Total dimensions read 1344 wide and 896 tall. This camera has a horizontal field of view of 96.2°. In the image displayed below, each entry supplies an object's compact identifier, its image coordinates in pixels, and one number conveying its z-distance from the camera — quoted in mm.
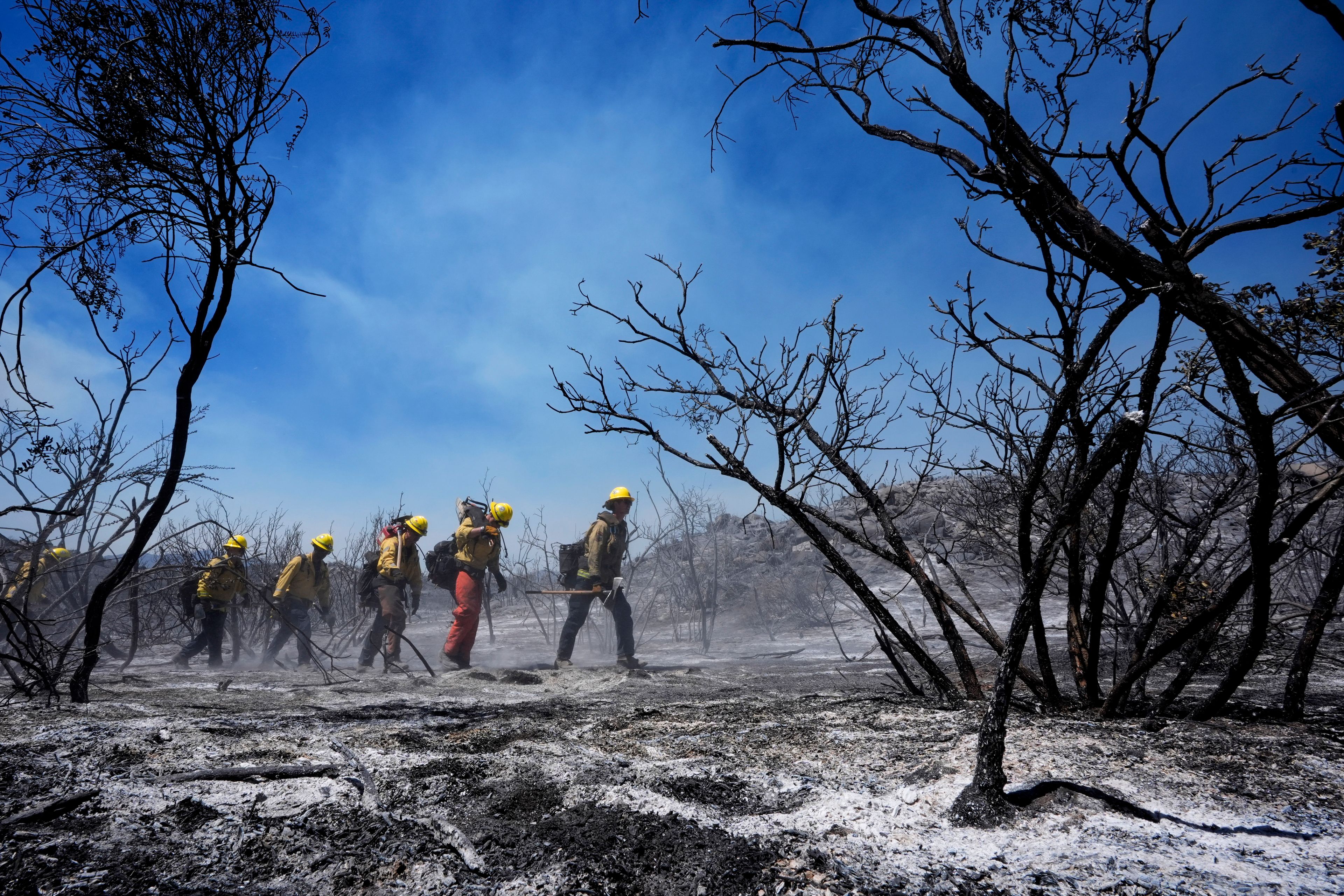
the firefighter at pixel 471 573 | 6719
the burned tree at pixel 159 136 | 2557
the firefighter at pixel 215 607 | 7438
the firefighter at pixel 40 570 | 5914
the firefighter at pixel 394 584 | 7117
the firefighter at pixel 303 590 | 8195
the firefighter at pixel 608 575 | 7008
